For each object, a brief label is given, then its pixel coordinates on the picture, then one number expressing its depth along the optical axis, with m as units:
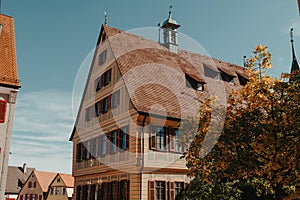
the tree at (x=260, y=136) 9.75
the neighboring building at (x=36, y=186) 53.56
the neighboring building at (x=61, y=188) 48.16
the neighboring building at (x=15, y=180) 57.56
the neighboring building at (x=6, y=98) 16.09
